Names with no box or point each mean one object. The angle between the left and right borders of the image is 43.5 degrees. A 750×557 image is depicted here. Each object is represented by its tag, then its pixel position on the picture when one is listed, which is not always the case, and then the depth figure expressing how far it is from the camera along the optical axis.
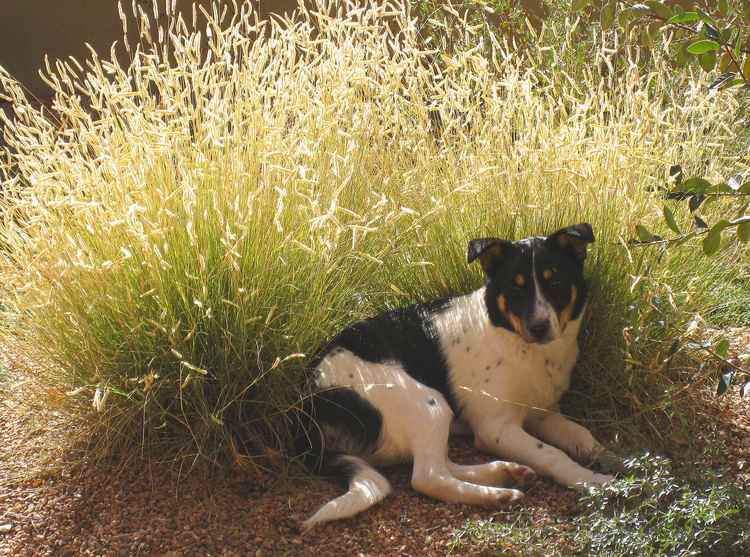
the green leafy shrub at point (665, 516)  2.87
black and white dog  3.52
